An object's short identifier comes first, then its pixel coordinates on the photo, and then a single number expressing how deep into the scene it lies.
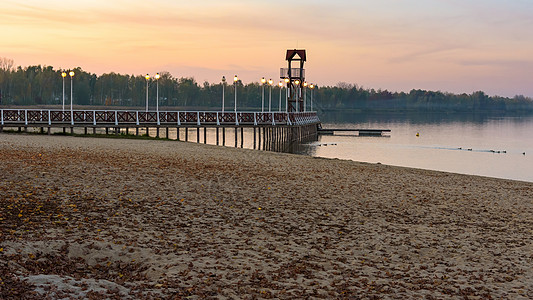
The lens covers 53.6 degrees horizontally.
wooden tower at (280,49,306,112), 72.25
